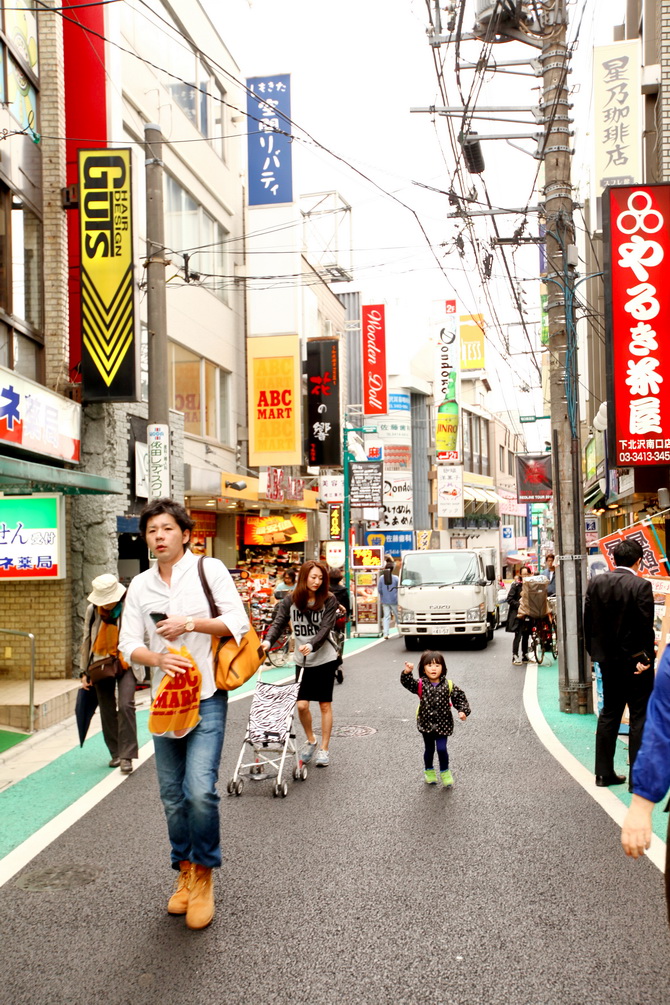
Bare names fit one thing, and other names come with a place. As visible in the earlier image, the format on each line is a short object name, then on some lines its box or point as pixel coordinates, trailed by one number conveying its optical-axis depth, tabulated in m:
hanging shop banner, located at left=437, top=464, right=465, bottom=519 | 51.97
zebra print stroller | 7.25
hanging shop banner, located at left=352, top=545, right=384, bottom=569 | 25.70
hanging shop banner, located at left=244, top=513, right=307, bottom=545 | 28.14
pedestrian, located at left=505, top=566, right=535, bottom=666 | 16.33
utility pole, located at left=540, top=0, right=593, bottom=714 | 10.84
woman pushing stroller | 8.05
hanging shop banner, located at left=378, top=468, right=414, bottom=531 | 37.91
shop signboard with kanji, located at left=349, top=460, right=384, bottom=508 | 27.14
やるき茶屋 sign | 11.26
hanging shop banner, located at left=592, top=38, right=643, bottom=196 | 17.67
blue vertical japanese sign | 25.89
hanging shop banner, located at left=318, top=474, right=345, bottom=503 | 29.22
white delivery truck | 19.70
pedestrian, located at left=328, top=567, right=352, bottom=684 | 15.90
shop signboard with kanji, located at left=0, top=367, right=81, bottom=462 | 11.22
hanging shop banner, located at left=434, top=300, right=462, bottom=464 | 47.66
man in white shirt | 4.46
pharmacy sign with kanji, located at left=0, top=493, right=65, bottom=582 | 12.72
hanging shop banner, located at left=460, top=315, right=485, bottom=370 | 62.28
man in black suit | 6.98
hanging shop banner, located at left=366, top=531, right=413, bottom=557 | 47.39
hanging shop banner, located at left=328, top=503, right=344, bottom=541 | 31.20
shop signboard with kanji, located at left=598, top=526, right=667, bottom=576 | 8.23
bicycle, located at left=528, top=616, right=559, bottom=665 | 16.72
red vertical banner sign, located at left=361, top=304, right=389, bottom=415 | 39.12
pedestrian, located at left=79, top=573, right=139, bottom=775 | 8.02
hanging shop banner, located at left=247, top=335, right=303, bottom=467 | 26.38
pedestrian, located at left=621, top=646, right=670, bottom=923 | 3.04
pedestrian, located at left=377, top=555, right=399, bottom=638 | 23.56
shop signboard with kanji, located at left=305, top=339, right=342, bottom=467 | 28.66
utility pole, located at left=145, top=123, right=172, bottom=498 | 12.77
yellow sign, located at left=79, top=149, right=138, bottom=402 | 13.73
